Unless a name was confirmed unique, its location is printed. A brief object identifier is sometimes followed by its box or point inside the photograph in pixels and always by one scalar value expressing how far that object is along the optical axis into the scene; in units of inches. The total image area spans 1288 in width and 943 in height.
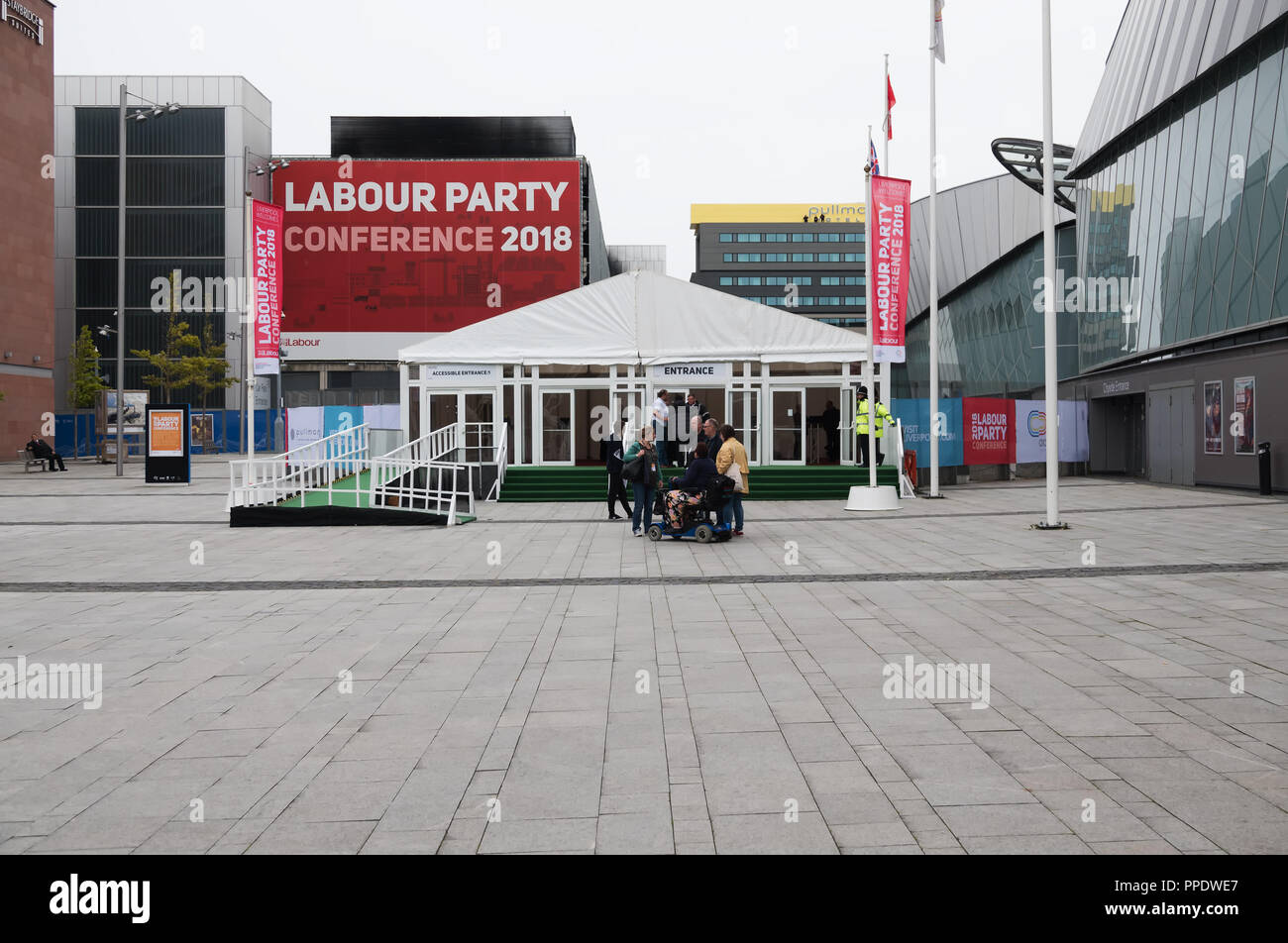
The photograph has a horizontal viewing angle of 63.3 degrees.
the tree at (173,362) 2235.5
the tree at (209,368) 2269.9
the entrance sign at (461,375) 1122.0
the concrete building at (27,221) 1852.9
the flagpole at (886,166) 856.9
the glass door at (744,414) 1122.7
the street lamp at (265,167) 2332.7
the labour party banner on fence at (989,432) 1104.0
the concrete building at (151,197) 2593.5
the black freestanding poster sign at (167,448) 1182.9
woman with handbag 627.5
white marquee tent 1109.7
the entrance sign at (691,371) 1119.0
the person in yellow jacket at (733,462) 612.4
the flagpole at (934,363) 901.2
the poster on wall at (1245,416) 947.3
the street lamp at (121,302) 1353.3
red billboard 2541.8
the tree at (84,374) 2186.3
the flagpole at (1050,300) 648.4
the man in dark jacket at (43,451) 1465.3
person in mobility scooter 608.1
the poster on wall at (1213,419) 1006.4
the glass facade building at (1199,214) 937.5
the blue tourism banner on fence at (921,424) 1050.1
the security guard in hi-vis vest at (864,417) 995.3
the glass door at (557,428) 1132.5
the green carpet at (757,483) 999.6
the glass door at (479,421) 1131.9
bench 1460.3
